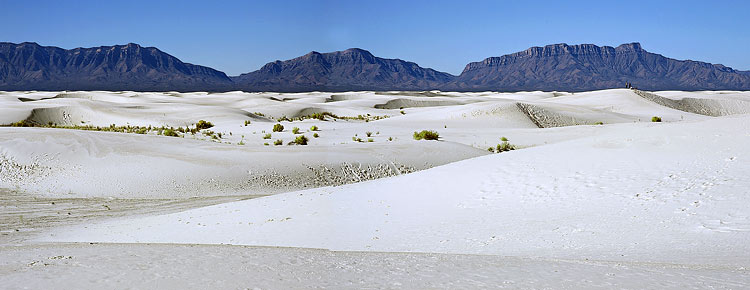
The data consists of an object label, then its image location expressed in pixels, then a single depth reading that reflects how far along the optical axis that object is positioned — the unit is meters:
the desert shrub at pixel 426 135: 27.52
